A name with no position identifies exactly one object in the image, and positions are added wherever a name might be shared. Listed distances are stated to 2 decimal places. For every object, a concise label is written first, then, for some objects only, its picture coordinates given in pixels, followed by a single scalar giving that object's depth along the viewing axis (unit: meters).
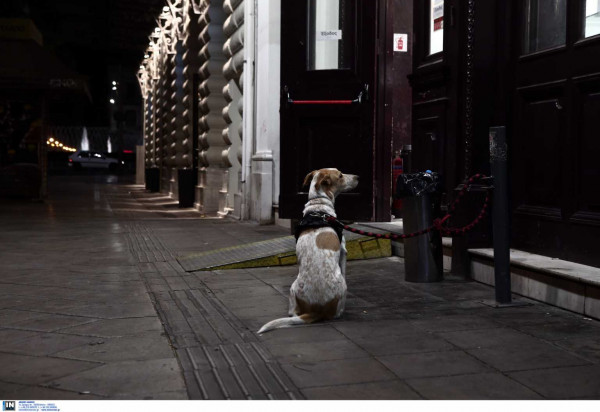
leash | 5.59
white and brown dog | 5.28
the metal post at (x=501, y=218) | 6.00
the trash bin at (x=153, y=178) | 27.91
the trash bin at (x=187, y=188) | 18.97
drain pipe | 13.26
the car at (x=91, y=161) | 58.19
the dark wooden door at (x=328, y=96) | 9.66
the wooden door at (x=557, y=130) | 6.07
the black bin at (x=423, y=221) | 7.06
